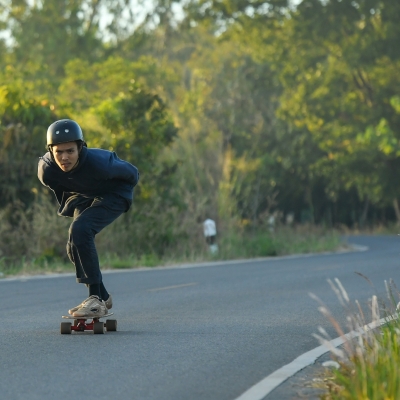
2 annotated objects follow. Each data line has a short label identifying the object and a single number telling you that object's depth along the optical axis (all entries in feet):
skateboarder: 60.90
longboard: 63.93
